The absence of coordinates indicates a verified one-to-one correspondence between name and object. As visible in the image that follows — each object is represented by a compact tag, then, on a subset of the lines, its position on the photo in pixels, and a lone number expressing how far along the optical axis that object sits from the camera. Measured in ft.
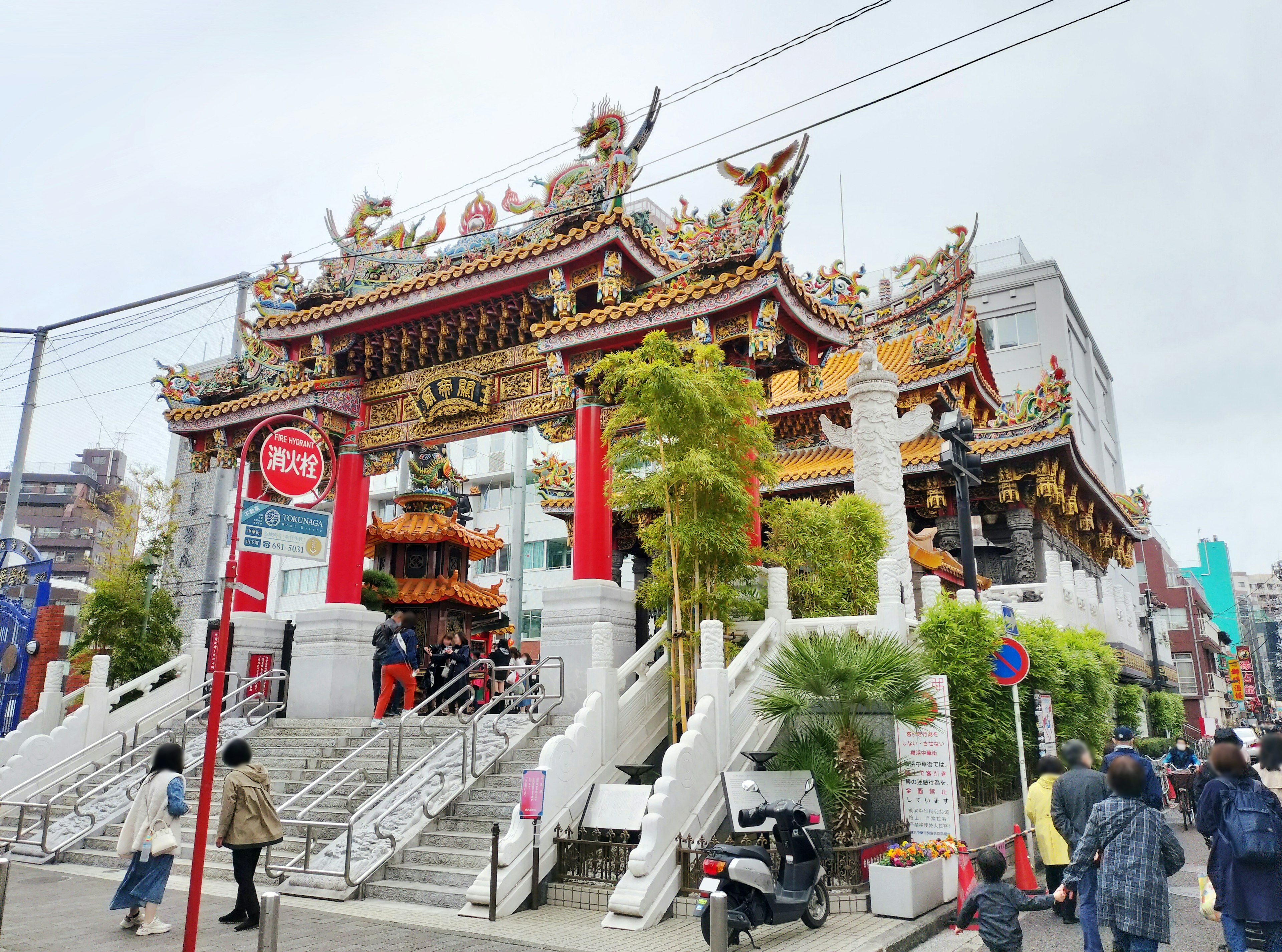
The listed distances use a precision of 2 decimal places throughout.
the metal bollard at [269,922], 20.31
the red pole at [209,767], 20.57
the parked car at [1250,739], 83.56
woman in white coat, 28.37
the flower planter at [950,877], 31.81
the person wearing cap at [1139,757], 29.43
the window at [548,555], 163.63
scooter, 25.67
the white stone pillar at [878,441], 51.16
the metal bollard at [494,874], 29.68
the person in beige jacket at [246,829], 28.71
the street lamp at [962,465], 47.09
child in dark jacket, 20.39
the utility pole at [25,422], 81.35
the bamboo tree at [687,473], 39.60
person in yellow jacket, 32.65
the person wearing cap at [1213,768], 20.99
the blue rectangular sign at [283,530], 24.21
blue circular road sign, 35.45
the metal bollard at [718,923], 20.49
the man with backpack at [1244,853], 19.72
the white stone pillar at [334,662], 55.16
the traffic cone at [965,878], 30.63
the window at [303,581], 171.63
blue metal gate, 67.26
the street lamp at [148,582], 74.18
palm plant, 32.73
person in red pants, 48.08
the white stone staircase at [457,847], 32.63
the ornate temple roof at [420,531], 82.89
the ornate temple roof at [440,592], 82.69
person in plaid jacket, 19.12
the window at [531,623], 161.79
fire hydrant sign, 28.35
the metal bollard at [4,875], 24.58
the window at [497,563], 164.14
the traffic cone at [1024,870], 32.58
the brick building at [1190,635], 183.52
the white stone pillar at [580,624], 45.42
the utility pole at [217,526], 79.30
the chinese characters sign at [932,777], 33.53
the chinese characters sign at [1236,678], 184.03
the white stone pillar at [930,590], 45.78
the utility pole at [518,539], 109.91
